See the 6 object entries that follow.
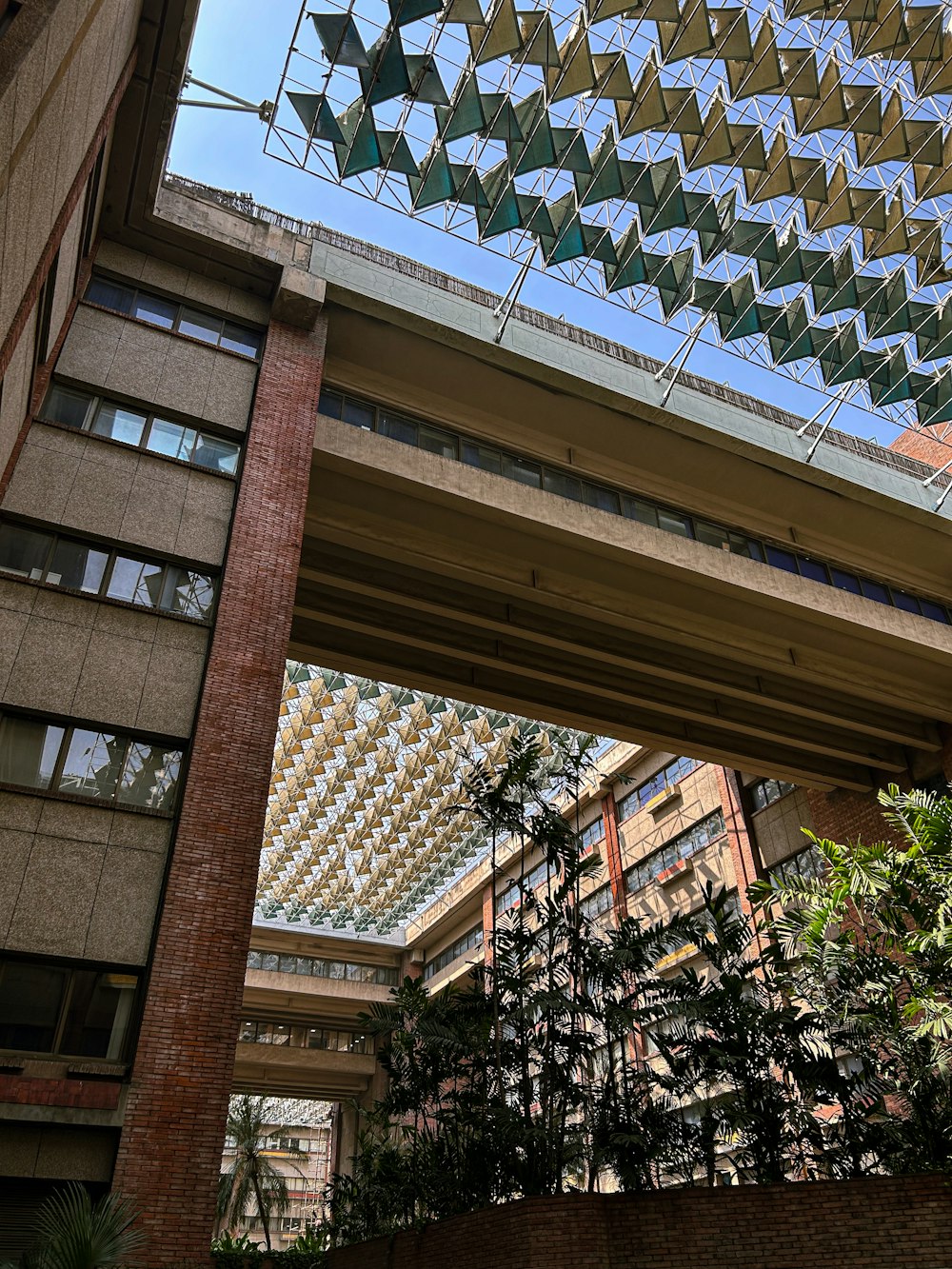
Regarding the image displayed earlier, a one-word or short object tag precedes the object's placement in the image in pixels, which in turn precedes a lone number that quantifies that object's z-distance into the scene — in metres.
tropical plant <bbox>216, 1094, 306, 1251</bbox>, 34.44
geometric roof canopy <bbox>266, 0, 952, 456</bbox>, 14.38
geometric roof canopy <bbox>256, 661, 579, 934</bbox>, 29.53
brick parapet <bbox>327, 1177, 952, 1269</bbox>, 9.26
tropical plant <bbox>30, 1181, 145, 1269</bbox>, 7.09
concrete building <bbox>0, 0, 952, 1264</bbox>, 9.87
